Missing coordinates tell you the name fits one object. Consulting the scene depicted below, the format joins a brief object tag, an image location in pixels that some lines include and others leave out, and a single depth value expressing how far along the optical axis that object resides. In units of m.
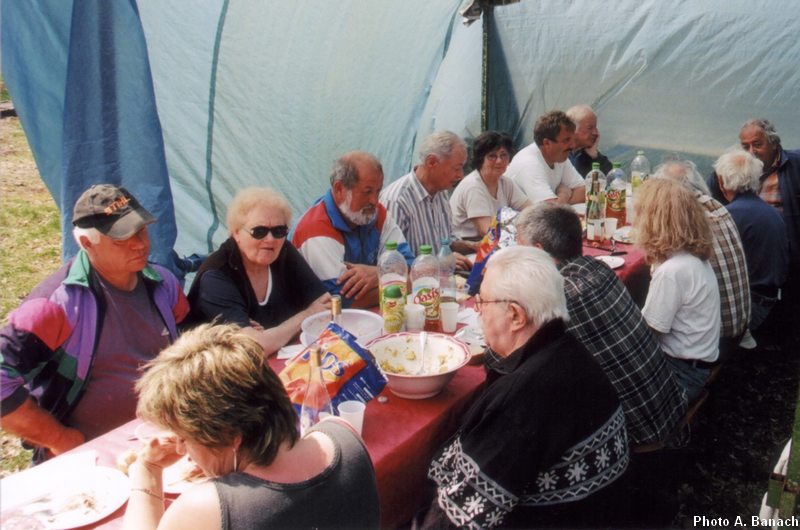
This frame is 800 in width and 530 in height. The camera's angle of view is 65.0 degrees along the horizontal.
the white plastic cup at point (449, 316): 2.92
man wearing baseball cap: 2.23
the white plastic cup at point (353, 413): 2.01
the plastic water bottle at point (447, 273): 3.26
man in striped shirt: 4.24
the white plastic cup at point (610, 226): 4.59
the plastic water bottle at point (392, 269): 3.15
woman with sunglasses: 2.85
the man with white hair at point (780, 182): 5.07
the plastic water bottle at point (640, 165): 6.24
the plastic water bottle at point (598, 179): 4.77
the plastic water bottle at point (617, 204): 4.97
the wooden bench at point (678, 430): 2.64
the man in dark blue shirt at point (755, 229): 4.21
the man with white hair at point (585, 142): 6.09
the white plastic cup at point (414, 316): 2.80
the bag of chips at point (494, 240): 3.31
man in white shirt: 5.38
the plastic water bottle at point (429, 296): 2.88
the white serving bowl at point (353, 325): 2.66
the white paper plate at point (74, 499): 1.67
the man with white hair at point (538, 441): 1.78
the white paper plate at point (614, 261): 4.08
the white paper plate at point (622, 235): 4.65
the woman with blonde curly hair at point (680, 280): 3.06
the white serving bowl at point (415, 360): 2.28
